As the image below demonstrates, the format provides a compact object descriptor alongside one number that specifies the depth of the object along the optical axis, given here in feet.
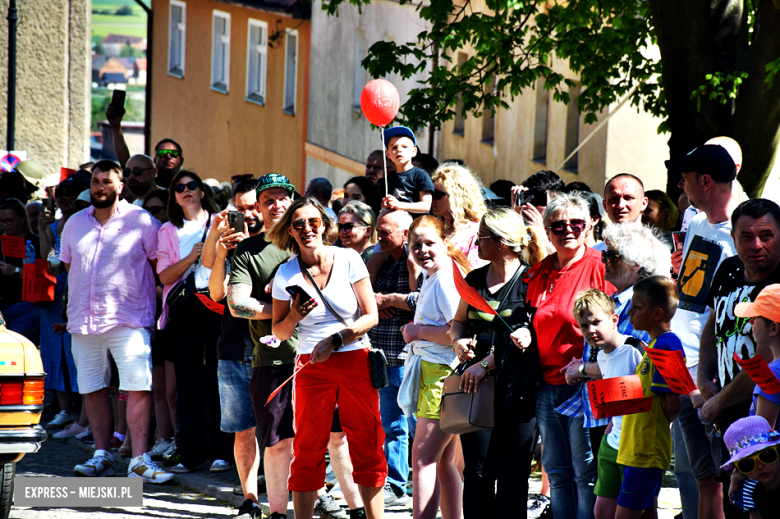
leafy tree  57.82
